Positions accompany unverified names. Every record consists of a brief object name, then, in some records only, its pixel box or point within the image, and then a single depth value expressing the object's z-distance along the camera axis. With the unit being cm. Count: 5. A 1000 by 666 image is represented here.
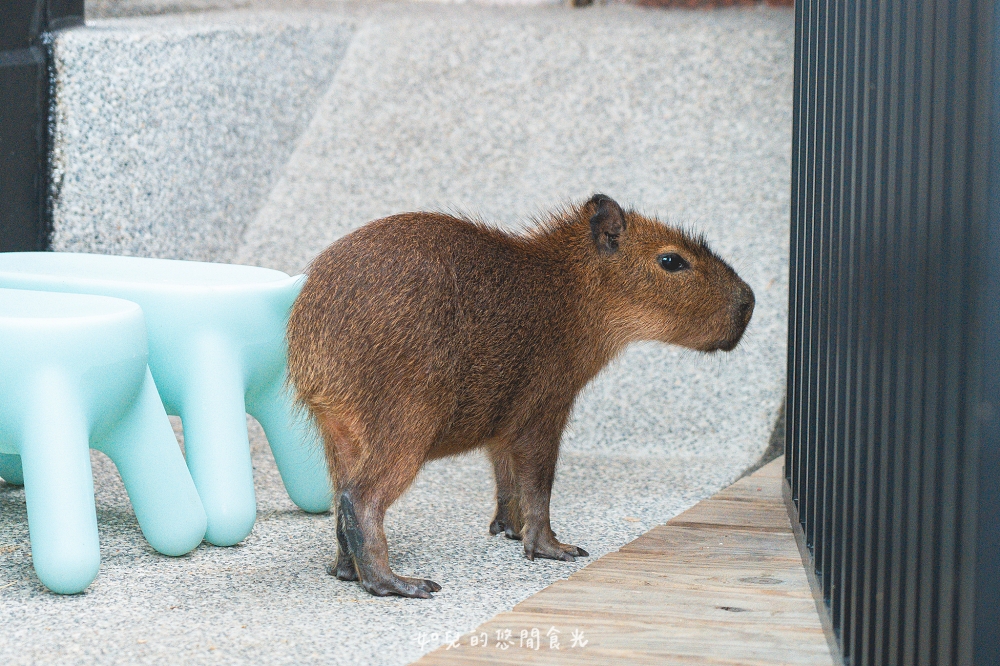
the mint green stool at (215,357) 307
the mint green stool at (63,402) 264
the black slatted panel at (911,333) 143
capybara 273
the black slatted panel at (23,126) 446
